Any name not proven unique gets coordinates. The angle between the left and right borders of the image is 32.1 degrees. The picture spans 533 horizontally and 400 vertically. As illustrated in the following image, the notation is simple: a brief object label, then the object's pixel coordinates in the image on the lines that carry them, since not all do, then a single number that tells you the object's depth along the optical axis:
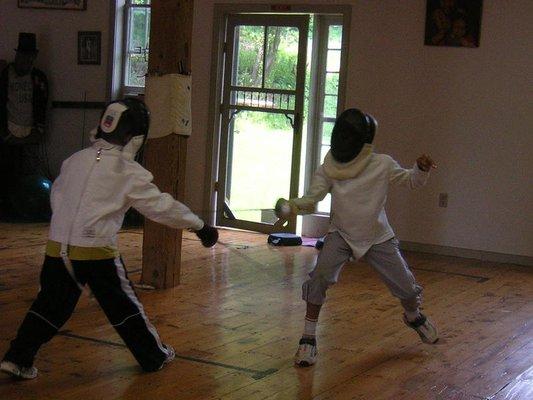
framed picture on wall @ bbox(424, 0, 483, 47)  7.54
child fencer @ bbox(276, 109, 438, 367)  4.22
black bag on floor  7.86
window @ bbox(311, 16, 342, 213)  8.33
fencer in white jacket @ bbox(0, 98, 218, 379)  3.69
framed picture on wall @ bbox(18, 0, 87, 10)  9.16
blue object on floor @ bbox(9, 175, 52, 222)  8.59
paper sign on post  5.54
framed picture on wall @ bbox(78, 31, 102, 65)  9.15
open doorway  8.29
